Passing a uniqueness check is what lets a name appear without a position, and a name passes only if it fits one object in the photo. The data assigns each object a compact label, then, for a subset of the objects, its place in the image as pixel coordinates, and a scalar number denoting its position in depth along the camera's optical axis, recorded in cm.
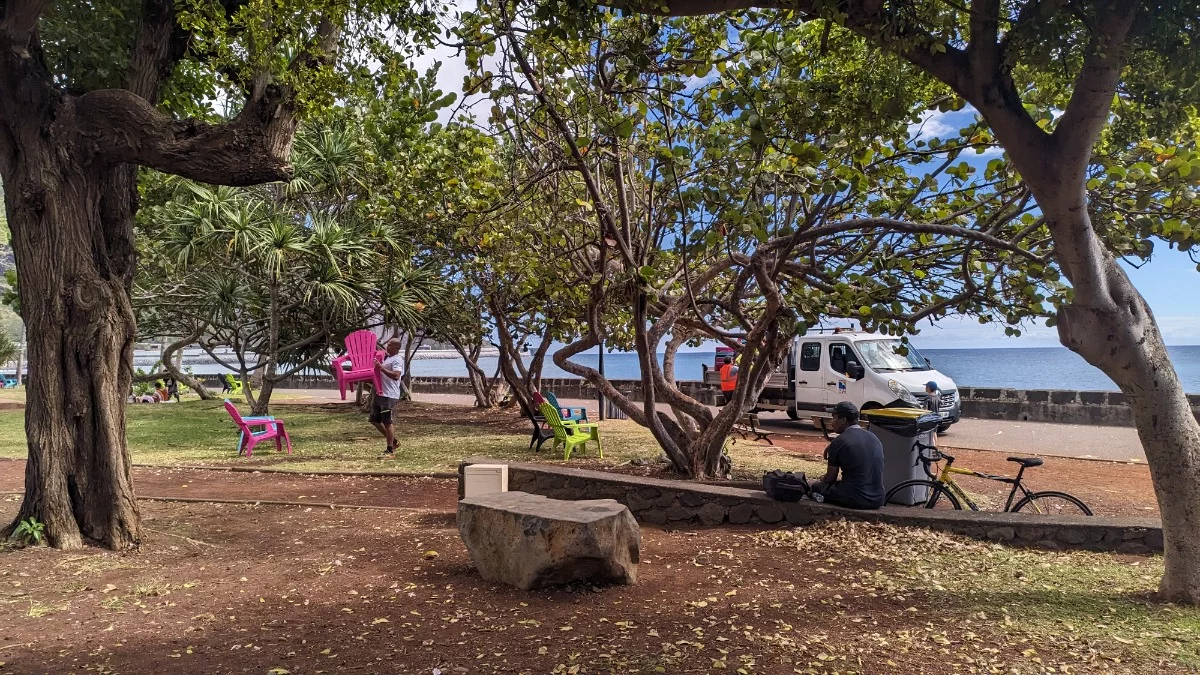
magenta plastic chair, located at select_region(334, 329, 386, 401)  1247
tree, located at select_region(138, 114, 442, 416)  1308
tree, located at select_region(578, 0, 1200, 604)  351
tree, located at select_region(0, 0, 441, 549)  518
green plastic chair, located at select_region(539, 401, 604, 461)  1062
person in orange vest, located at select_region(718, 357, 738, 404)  1493
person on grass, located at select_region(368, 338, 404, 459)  1061
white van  1387
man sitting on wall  584
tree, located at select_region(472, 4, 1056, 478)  534
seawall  1536
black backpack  609
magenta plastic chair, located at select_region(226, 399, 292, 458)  1077
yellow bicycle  628
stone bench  454
